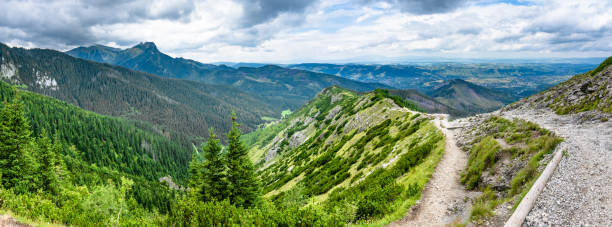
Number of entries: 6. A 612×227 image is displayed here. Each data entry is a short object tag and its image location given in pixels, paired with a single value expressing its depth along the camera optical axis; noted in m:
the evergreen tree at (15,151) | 31.22
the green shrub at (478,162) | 17.31
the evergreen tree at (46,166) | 36.16
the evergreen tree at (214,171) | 24.78
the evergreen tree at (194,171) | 40.67
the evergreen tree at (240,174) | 24.52
